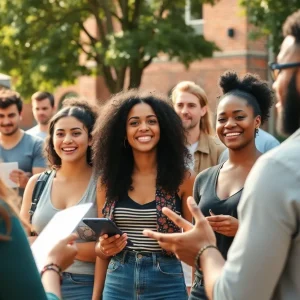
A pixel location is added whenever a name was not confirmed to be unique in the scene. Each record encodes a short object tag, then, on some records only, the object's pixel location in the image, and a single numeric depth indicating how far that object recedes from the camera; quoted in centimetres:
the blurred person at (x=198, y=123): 696
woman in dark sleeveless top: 483
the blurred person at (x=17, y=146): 816
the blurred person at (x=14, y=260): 233
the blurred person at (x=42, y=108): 1013
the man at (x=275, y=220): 245
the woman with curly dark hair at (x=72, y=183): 569
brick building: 2638
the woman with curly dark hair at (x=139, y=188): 520
